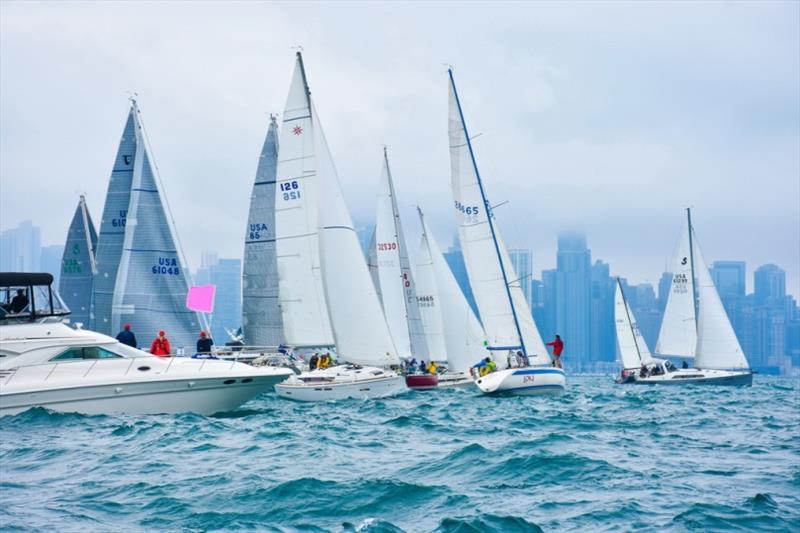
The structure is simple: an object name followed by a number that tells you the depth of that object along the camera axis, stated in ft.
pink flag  112.98
